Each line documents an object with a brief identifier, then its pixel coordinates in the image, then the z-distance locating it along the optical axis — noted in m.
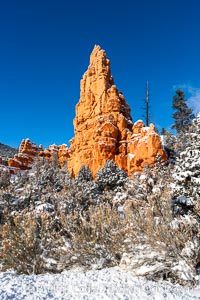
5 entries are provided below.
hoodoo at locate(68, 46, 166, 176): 30.77
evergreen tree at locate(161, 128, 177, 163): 30.54
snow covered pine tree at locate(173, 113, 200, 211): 7.92
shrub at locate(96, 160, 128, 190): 22.45
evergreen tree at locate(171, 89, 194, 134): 42.50
